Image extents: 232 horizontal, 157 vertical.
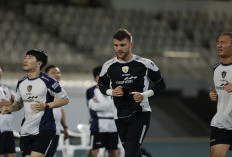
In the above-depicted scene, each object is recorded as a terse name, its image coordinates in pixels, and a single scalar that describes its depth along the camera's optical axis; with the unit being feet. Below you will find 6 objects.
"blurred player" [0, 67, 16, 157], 57.31
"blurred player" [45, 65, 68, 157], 48.45
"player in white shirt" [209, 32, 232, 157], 46.06
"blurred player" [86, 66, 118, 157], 64.34
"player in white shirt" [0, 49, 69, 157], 46.70
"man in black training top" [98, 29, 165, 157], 46.60
